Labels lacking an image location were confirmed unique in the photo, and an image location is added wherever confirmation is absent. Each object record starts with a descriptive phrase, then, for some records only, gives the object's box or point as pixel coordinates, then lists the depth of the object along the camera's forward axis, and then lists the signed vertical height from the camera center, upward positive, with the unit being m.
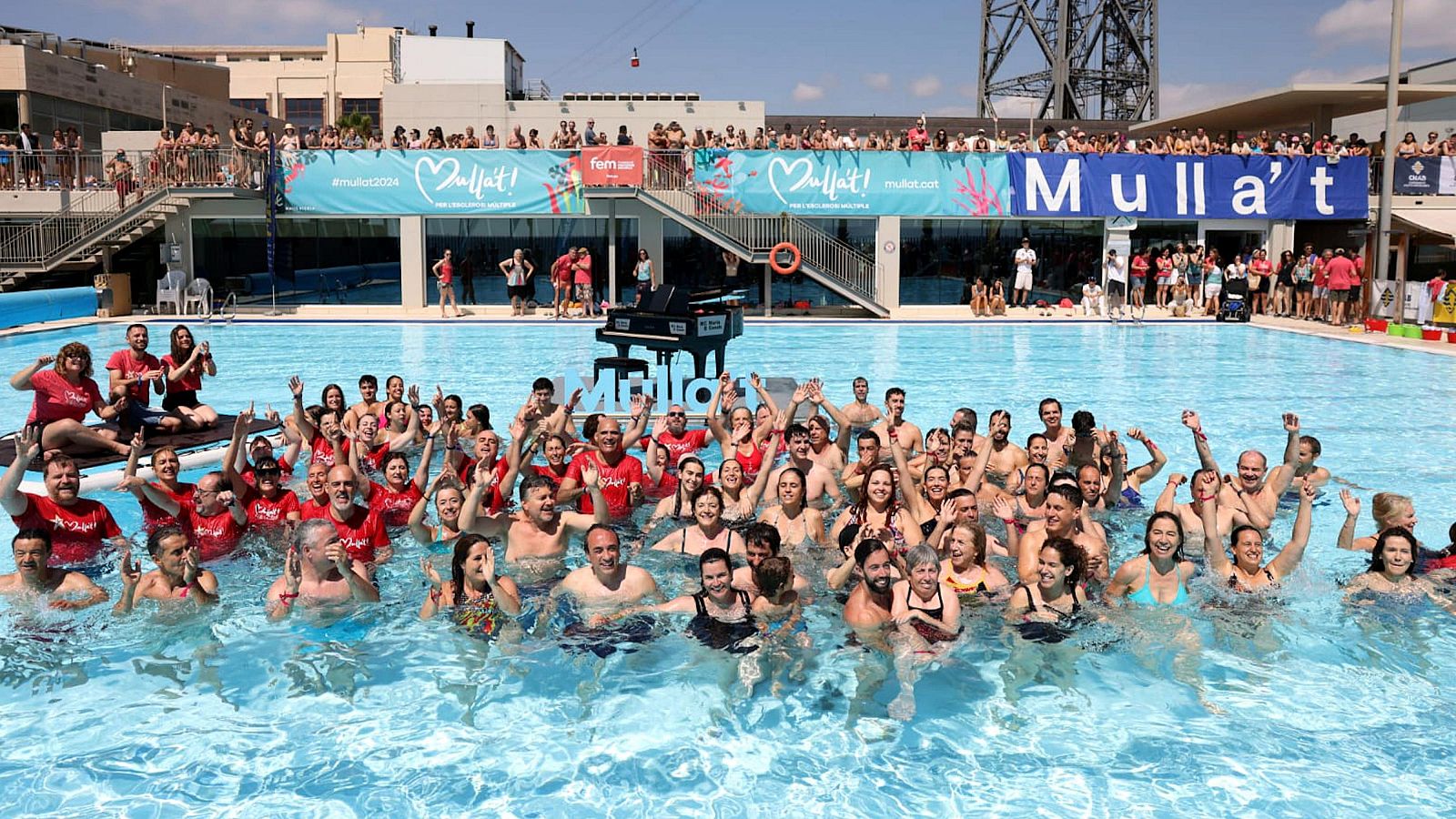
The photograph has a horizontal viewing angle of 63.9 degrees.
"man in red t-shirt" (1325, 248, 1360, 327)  23.52 +0.51
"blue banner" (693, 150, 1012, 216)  26.06 +2.73
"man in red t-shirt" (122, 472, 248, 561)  7.39 -1.39
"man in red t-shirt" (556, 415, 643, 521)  8.32 -1.25
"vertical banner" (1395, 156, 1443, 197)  25.47 +2.90
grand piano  12.55 -0.25
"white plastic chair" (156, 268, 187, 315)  25.50 +0.24
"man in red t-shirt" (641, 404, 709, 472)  9.20 -1.11
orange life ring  25.47 +0.86
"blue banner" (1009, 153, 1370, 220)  26.78 +2.75
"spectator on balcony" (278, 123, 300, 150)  26.00 +3.54
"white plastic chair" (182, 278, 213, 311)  25.47 +0.06
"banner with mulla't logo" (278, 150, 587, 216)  25.94 +2.65
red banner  25.55 +2.97
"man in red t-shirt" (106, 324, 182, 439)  10.14 -0.69
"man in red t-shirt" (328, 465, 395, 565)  6.92 -1.37
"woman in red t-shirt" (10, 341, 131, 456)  9.27 -0.84
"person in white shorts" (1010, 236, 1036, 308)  26.89 +0.93
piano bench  12.77 -0.69
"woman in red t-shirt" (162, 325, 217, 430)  10.65 -0.73
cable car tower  48.81 +10.41
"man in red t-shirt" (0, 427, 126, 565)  6.94 -1.33
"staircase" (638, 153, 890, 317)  25.72 +1.65
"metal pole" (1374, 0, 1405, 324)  21.42 +2.80
